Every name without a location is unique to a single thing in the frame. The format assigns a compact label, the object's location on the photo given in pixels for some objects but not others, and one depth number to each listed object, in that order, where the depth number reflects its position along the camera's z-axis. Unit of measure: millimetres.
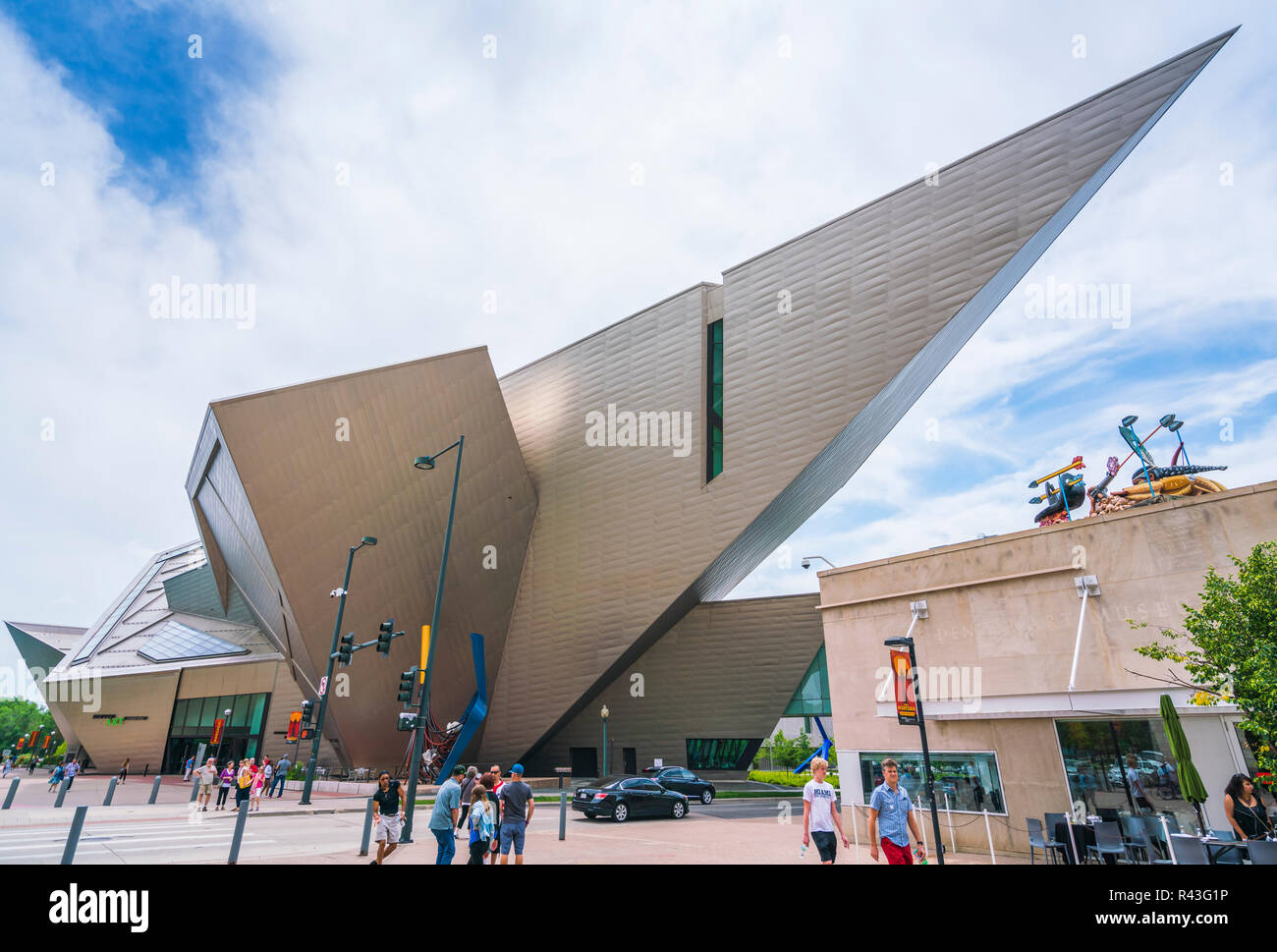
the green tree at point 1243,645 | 8961
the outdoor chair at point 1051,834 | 10594
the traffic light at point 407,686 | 16156
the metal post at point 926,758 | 10531
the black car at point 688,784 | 24344
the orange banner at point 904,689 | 12461
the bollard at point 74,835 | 7741
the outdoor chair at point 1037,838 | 11298
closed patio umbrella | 9797
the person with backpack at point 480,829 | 8602
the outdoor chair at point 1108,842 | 9951
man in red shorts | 7250
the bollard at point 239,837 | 9836
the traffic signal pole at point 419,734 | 11648
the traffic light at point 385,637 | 17422
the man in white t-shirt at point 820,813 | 7944
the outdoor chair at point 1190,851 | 8773
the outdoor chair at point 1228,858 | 8781
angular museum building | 23328
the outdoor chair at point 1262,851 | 7402
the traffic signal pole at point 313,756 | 20147
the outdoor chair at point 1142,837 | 10531
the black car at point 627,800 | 18516
